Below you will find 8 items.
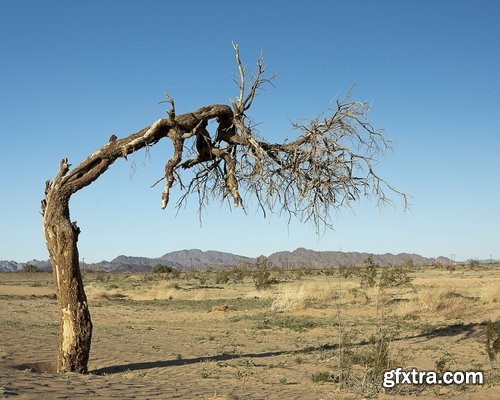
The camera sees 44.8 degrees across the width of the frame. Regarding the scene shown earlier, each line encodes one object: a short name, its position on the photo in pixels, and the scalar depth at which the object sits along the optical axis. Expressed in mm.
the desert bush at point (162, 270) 72875
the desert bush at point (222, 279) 48900
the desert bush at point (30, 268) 82075
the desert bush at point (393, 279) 30278
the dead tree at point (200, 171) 10750
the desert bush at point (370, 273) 28278
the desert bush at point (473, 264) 65919
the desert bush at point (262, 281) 36875
